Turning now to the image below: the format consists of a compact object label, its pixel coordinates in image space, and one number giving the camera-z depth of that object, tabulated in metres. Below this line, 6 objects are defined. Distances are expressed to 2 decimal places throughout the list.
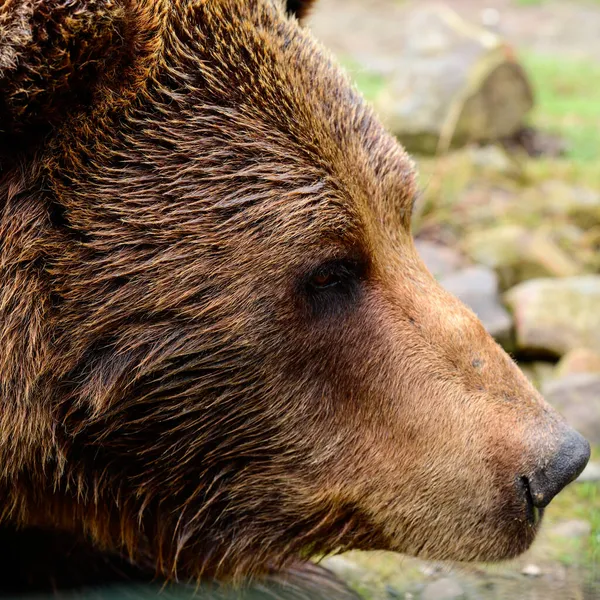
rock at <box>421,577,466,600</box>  3.84
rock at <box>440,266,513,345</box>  6.36
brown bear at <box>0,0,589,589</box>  3.04
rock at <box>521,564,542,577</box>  4.05
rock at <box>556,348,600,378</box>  5.85
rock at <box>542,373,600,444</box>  5.27
